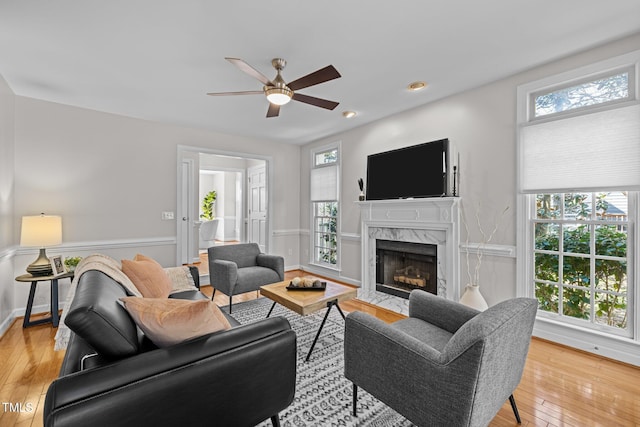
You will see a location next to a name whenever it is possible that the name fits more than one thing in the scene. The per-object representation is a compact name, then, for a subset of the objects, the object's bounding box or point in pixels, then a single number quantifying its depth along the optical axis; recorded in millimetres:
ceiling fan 2164
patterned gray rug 1727
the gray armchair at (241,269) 3426
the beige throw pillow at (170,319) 1270
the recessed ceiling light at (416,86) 3079
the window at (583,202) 2316
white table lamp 3004
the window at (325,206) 5109
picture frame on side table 3088
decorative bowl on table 2744
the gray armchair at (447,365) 1175
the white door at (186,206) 6220
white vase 2959
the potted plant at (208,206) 8570
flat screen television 3424
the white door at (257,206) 6311
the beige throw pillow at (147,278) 2332
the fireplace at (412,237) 3354
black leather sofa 991
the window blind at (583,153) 2273
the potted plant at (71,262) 3305
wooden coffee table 2379
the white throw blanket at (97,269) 1753
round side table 3007
